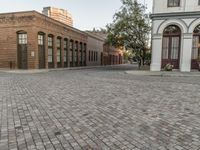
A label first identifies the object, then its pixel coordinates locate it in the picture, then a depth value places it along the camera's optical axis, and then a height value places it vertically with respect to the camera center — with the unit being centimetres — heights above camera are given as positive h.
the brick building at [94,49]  2984 +352
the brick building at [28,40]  1675 +290
